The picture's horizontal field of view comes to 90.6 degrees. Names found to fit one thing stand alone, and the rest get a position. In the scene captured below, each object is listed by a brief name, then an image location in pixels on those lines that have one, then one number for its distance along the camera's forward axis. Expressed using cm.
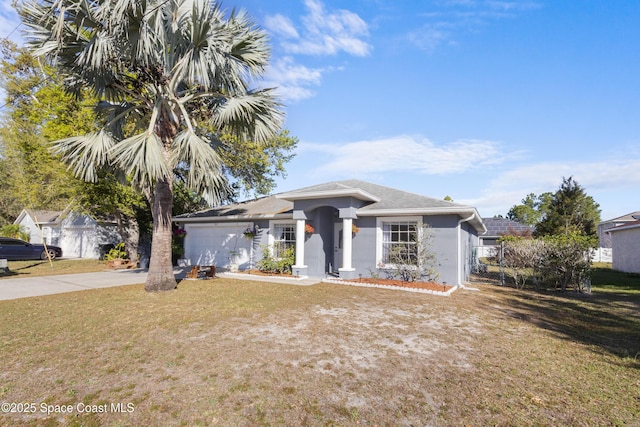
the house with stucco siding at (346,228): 1134
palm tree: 825
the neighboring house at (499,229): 3462
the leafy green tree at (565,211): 2478
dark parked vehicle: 1981
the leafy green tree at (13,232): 2825
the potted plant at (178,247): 1745
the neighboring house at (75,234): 2422
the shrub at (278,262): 1376
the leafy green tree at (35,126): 1402
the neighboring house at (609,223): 2748
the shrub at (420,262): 1138
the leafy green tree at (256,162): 1741
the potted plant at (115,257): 1656
